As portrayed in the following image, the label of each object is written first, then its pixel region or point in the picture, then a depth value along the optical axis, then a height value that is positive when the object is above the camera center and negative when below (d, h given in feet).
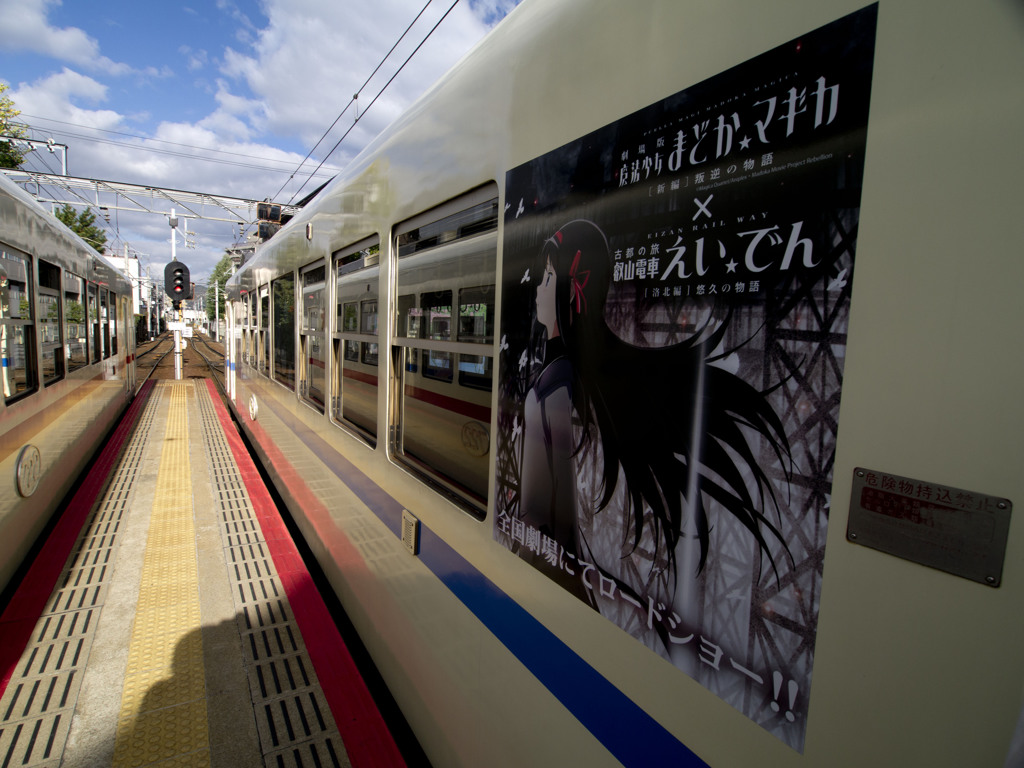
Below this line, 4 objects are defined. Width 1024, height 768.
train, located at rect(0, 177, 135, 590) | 12.69 -1.61
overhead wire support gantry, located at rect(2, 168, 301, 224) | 51.79 +13.03
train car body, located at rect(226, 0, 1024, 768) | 2.37 -0.26
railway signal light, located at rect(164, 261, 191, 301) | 47.70 +3.10
